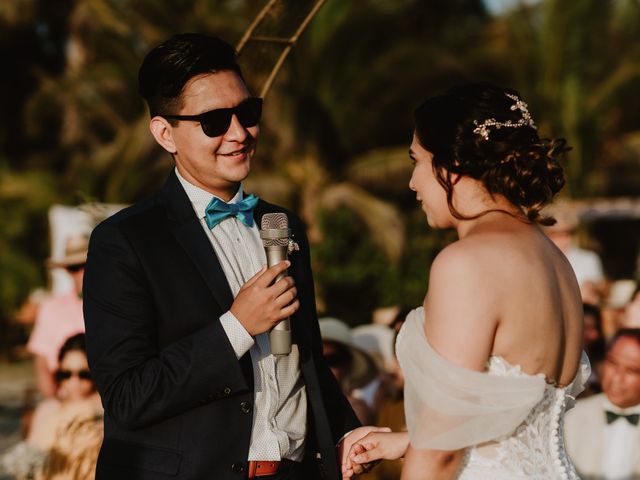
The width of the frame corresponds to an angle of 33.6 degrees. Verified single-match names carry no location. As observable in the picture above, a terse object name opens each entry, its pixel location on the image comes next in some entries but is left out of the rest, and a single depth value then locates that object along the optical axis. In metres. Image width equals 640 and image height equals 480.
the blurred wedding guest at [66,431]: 5.28
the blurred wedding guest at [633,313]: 8.04
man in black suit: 3.20
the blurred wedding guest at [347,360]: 6.70
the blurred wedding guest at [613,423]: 6.38
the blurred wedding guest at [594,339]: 8.12
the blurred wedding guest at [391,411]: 5.93
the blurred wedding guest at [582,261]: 9.27
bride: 3.00
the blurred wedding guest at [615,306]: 10.77
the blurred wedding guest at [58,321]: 7.31
